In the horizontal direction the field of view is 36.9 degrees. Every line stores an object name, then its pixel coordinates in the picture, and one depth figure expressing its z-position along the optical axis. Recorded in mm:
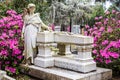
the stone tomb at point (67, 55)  4320
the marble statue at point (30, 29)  4836
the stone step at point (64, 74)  4121
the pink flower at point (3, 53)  4936
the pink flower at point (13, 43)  4993
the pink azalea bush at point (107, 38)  4710
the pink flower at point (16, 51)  5125
